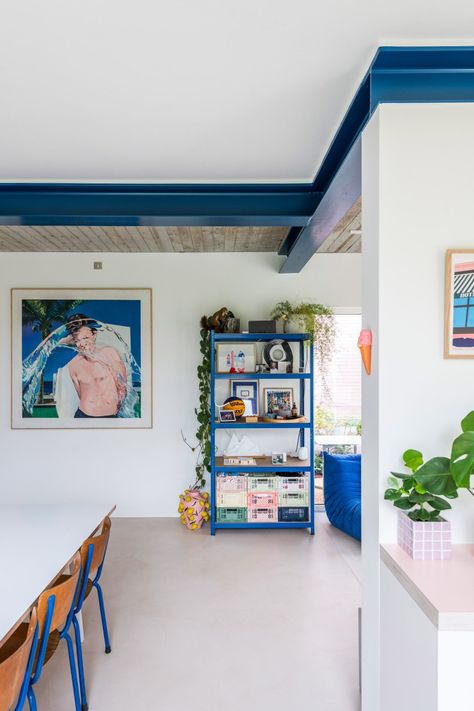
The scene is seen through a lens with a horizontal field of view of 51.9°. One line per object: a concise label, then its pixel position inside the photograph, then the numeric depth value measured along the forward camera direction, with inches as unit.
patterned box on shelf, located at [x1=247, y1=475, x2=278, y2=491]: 170.1
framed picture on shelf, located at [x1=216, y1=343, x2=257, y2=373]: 182.2
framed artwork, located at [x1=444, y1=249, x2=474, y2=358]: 66.4
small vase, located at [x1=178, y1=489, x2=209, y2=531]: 172.2
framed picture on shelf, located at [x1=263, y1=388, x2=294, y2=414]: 187.5
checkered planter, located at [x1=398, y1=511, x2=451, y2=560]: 60.9
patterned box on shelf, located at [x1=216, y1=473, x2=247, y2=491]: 169.8
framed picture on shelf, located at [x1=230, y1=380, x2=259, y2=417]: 186.1
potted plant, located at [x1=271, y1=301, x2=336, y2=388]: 183.0
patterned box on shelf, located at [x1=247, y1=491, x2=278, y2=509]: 170.1
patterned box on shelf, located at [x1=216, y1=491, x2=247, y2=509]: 169.9
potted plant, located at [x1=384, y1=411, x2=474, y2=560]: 57.1
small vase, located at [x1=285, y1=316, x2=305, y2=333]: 183.2
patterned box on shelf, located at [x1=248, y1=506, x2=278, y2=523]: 169.9
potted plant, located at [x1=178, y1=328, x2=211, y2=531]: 173.2
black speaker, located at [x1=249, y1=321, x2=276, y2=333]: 174.2
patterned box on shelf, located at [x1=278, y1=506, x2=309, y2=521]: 170.4
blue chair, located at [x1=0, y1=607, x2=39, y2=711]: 55.0
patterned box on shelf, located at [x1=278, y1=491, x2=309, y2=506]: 170.4
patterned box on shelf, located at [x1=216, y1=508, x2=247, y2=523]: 169.6
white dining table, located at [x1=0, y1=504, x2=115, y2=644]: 65.6
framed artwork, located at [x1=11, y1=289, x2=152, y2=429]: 184.9
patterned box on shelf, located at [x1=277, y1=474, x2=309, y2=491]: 170.1
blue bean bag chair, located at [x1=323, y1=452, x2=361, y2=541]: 163.6
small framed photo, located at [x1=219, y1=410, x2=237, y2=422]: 173.5
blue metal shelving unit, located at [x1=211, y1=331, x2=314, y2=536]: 168.4
